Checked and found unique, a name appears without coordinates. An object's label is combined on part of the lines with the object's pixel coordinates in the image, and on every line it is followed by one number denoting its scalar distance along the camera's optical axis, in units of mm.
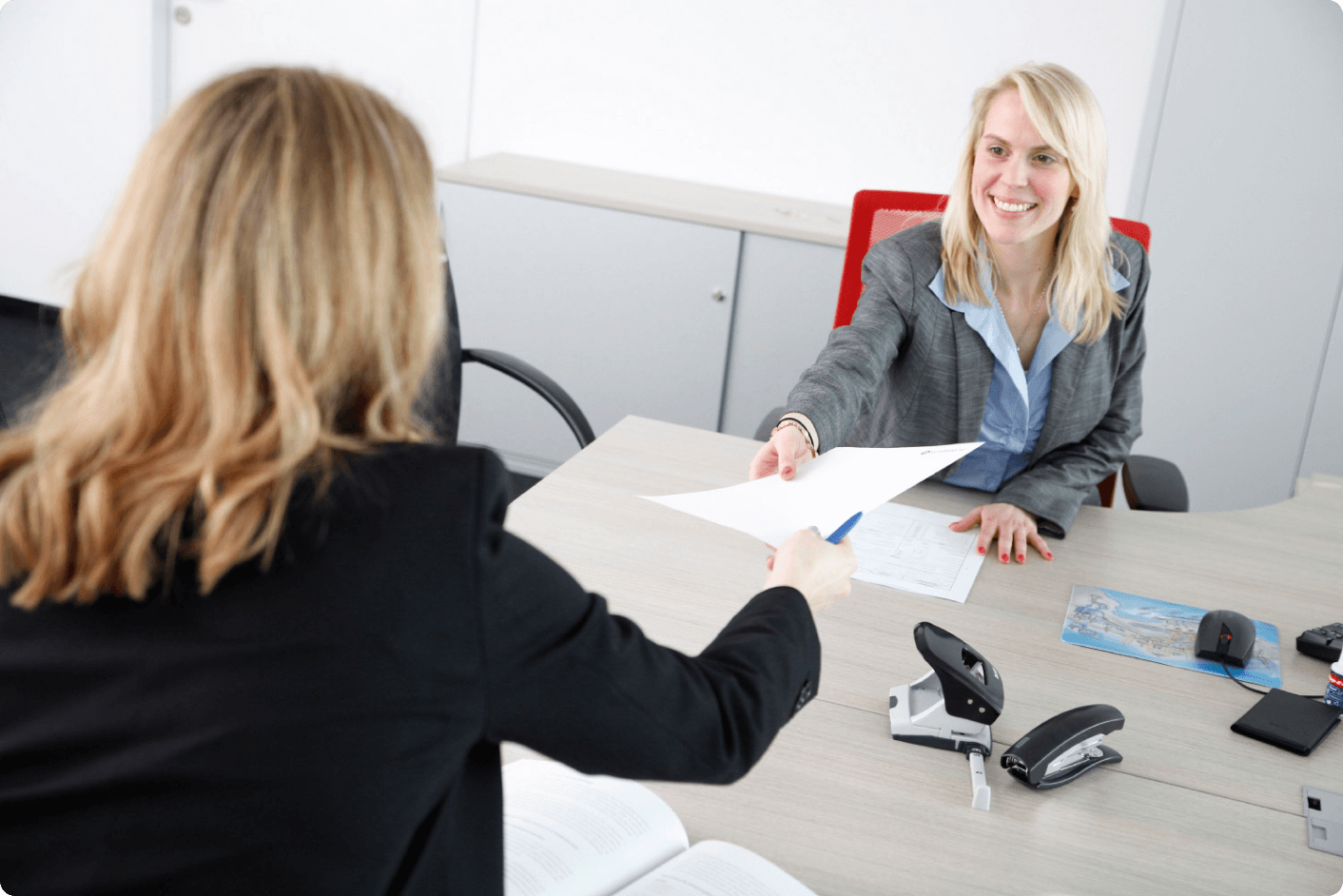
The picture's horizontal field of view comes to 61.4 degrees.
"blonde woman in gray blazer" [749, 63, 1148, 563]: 1796
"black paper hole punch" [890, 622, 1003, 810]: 1141
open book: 936
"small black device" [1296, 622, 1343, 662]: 1387
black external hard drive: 1202
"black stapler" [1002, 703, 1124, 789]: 1098
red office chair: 2043
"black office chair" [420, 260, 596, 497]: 1983
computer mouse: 1349
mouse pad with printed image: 1364
